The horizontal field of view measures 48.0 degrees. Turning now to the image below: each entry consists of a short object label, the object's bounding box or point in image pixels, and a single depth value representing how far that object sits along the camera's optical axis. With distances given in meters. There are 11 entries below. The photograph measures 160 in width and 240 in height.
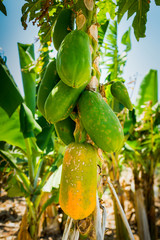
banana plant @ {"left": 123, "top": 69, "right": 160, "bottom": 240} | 3.00
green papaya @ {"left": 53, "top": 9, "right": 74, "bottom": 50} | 0.94
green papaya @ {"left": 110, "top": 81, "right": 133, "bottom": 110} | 0.90
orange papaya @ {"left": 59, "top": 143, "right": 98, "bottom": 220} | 0.63
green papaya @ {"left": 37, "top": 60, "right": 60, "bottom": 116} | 0.89
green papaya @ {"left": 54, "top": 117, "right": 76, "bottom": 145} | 0.89
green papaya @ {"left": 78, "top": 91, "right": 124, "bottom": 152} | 0.69
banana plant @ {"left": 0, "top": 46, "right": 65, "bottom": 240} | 1.78
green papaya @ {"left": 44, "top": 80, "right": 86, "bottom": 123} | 0.72
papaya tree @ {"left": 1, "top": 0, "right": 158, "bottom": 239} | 0.66
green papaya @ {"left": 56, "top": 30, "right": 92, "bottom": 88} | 0.68
